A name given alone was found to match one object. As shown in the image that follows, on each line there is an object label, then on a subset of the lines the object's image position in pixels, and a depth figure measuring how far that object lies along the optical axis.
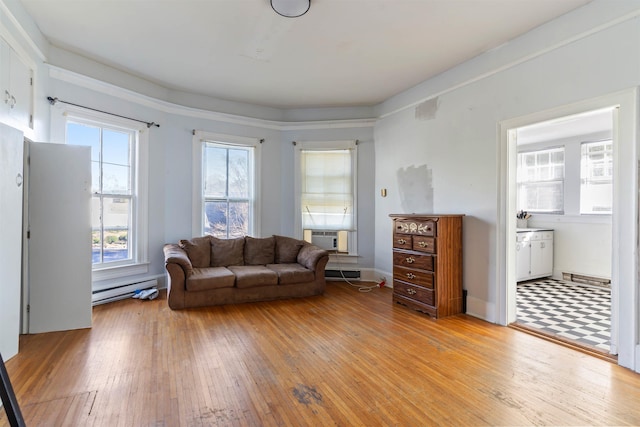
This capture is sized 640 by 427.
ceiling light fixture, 2.71
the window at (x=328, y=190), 5.64
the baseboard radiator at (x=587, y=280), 5.20
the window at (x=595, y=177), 5.35
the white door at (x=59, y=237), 3.17
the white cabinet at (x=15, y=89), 2.65
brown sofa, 4.04
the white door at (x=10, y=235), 2.49
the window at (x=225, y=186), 5.19
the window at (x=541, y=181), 5.93
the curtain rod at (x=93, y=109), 3.67
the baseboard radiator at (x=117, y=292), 4.16
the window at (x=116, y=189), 4.15
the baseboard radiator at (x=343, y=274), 5.65
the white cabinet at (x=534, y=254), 5.38
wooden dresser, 3.75
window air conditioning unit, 5.69
